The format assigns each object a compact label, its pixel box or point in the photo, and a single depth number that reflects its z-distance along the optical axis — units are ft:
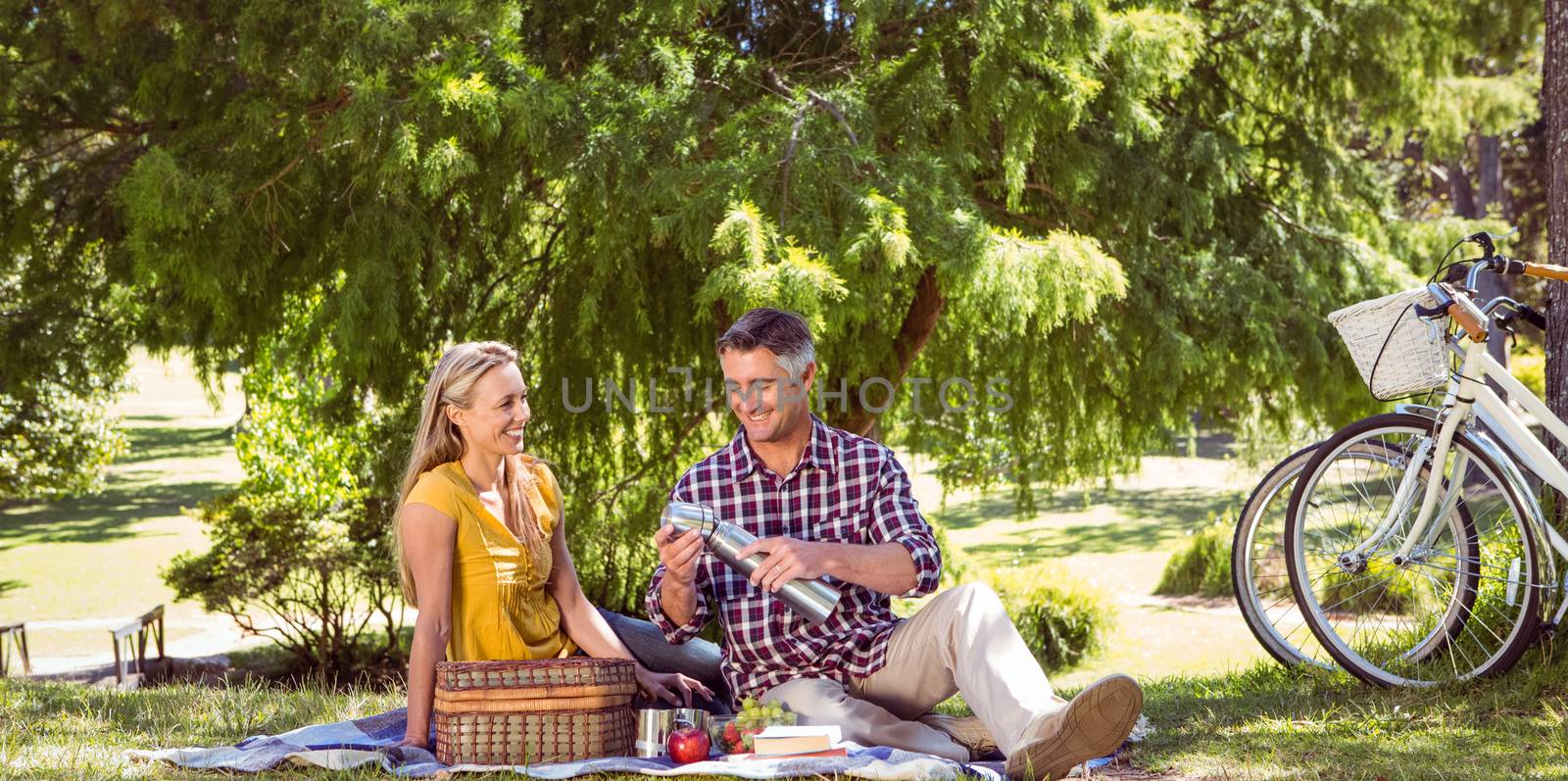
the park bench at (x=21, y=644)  26.40
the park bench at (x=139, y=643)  25.61
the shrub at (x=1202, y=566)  38.83
